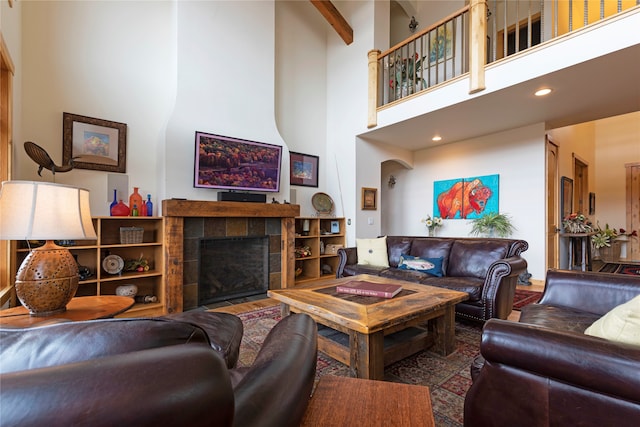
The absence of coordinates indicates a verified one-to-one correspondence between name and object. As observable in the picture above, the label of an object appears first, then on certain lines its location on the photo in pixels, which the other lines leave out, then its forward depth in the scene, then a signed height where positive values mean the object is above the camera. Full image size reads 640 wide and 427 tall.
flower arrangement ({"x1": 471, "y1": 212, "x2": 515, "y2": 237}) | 4.71 -0.13
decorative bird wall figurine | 2.53 +0.51
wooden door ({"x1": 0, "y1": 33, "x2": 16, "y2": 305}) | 2.22 +0.54
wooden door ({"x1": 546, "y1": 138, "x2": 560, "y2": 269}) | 4.61 +0.19
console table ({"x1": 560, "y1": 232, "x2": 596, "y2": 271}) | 4.99 -0.55
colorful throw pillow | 3.21 -0.54
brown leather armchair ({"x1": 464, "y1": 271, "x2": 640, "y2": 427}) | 0.91 -0.57
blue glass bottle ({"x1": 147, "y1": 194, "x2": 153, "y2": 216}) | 3.38 +0.09
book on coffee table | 2.10 -0.54
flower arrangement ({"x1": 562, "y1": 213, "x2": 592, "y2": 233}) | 5.05 -0.11
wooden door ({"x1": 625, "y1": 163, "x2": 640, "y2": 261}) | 6.76 +0.32
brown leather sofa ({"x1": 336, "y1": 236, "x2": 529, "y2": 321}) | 2.56 -0.54
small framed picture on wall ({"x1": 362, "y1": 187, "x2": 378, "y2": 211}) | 5.07 +0.32
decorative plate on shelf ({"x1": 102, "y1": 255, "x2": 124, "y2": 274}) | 3.09 -0.52
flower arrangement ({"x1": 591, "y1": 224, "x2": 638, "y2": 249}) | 6.05 -0.42
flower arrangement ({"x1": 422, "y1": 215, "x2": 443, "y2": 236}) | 5.58 -0.12
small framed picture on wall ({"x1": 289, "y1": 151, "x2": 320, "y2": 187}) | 4.95 +0.82
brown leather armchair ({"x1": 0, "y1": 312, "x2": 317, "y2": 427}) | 0.35 -0.23
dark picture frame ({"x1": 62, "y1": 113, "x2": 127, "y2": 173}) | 3.06 +0.79
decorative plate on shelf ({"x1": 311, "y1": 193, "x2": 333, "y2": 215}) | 5.07 +0.23
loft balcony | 2.71 +1.51
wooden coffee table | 1.65 -0.63
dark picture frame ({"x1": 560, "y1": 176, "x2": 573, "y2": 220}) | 5.23 +0.39
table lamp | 1.34 -0.07
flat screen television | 3.59 +0.69
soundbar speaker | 3.73 +0.25
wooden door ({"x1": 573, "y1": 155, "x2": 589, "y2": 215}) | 6.17 +0.72
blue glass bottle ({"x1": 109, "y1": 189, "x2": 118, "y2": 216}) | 3.17 +0.17
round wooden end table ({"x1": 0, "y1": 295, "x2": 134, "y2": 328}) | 1.43 -0.53
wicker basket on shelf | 3.17 -0.21
